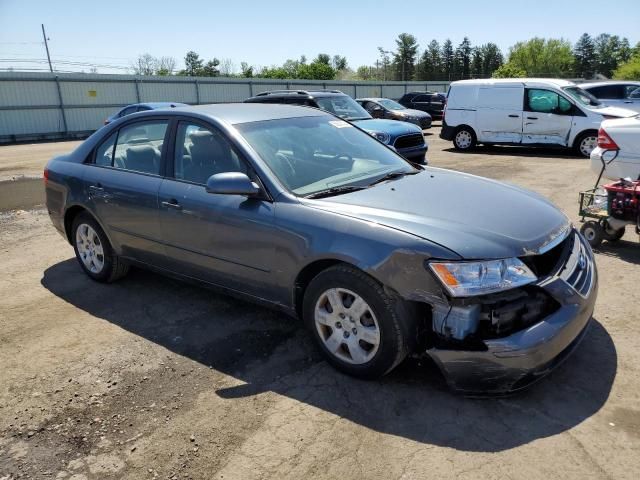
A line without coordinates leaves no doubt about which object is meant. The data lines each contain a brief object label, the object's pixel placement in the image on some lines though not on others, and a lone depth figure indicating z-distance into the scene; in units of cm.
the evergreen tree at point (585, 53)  11644
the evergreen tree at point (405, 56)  11030
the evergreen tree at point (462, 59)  10938
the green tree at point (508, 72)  8262
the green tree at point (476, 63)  10894
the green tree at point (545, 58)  10681
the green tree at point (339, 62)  12565
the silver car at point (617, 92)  1633
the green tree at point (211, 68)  9466
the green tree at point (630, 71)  7228
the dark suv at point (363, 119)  995
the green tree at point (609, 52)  11249
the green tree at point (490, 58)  11062
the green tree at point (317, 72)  7452
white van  1315
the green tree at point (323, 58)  10712
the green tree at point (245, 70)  8044
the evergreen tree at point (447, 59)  11020
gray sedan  280
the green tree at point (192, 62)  10430
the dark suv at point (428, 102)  2678
